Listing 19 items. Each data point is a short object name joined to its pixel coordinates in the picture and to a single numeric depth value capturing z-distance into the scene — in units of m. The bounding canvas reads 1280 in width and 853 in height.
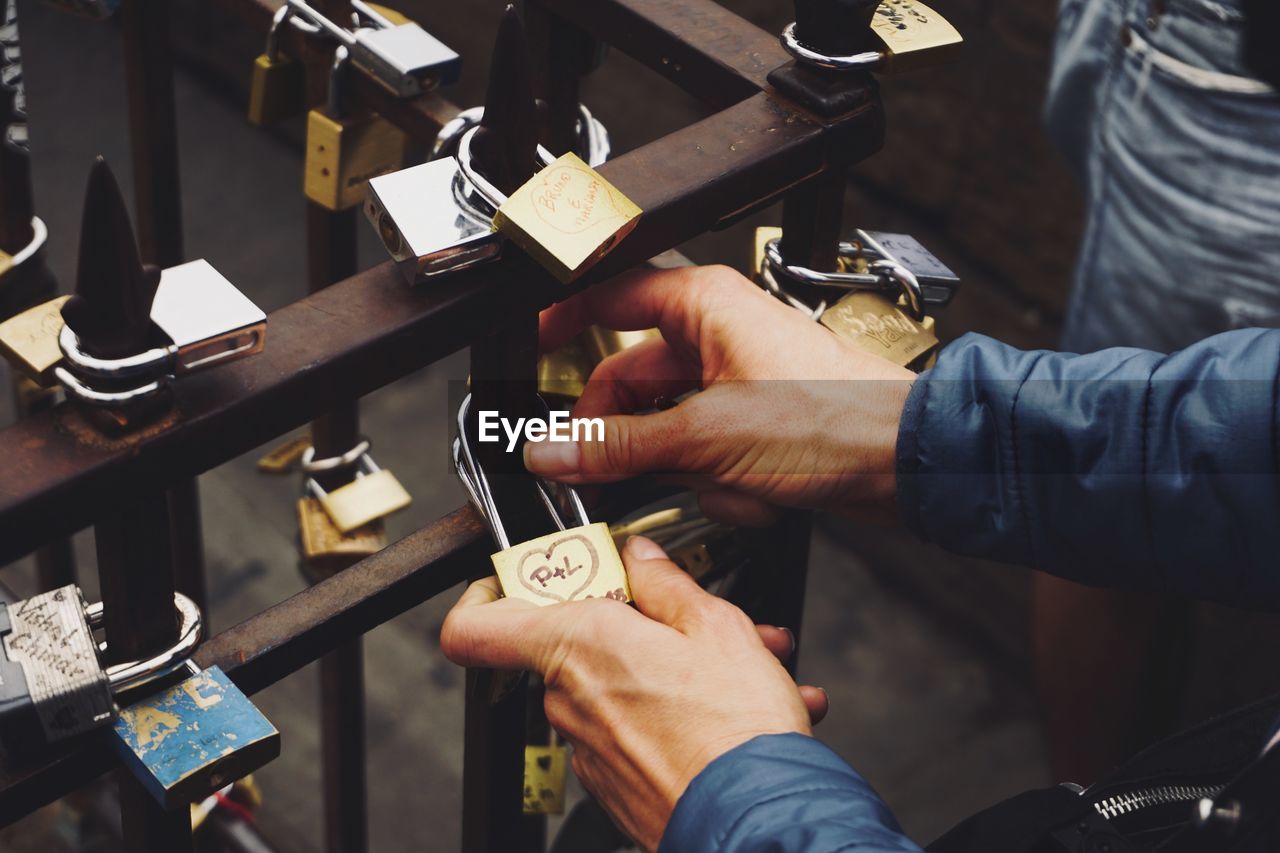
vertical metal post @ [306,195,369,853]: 1.03
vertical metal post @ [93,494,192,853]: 0.79
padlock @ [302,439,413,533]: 1.04
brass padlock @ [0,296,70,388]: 0.80
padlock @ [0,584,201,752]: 0.79
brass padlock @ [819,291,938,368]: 0.94
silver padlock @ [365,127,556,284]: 0.81
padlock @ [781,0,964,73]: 0.89
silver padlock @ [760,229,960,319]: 0.94
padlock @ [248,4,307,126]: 1.01
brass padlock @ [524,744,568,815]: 0.99
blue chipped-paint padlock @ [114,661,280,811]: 0.80
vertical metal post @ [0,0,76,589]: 0.98
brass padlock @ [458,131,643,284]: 0.81
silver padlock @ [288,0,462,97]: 0.93
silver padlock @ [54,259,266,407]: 0.76
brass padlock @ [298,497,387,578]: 1.04
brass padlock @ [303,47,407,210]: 0.99
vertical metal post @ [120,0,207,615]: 1.00
